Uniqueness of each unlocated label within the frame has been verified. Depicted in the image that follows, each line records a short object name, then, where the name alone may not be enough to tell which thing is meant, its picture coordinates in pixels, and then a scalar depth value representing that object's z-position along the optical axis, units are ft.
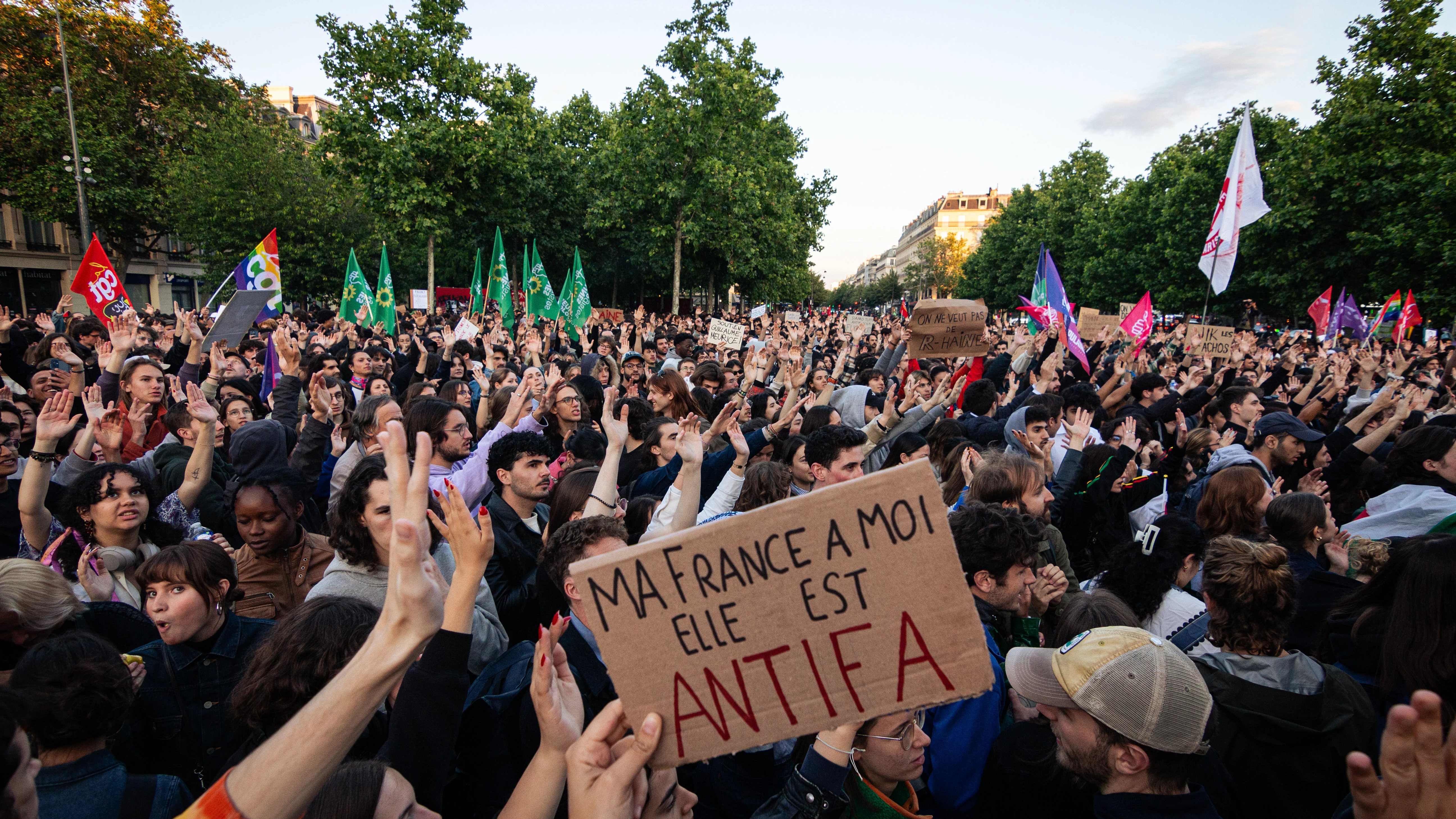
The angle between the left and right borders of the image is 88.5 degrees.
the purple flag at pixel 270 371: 28.40
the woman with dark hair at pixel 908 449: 17.65
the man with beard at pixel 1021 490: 13.06
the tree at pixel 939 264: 331.98
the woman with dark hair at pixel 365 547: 10.43
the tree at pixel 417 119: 83.97
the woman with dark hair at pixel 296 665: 7.21
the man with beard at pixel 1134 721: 6.57
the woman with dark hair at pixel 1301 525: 12.40
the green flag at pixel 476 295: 66.83
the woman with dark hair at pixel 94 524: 11.40
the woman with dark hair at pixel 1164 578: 10.78
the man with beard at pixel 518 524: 12.19
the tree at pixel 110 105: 104.47
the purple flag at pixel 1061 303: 36.96
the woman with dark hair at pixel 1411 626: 8.07
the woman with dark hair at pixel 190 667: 8.32
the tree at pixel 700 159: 100.37
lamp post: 81.35
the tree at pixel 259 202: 109.91
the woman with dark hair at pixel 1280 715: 7.85
